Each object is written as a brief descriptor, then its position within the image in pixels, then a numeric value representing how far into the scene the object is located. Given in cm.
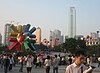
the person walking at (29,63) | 845
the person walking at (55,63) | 875
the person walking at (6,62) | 932
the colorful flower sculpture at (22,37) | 1767
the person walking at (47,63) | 821
